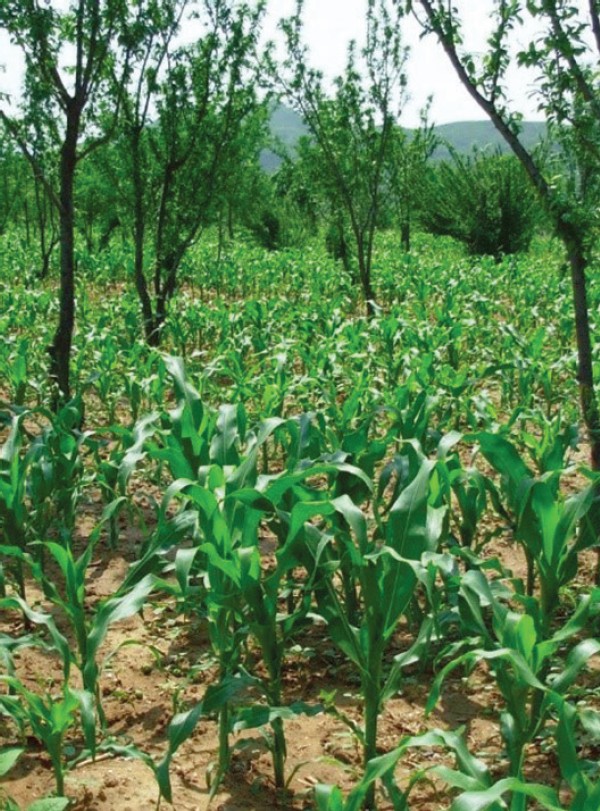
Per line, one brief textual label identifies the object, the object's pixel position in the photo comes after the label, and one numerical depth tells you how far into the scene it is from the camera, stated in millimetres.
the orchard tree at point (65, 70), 5867
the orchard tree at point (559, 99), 3695
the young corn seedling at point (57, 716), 2229
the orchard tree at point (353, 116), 11945
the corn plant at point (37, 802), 1913
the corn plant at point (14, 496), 3342
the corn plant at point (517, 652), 2095
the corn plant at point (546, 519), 2719
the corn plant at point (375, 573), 2418
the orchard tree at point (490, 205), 22578
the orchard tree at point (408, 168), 16639
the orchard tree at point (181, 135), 9000
